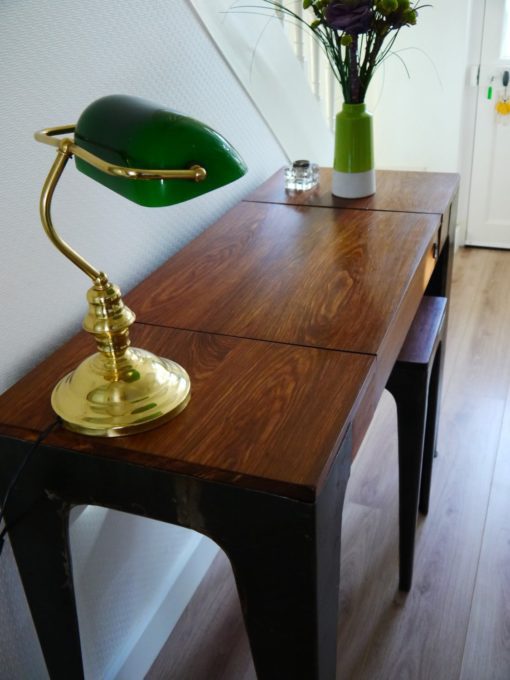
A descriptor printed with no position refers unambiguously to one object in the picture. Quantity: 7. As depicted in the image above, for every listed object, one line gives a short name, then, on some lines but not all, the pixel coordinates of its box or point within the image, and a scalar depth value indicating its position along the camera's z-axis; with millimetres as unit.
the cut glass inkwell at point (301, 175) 1587
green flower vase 1459
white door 3016
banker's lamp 668
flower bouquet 1292
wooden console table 750
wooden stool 1300
